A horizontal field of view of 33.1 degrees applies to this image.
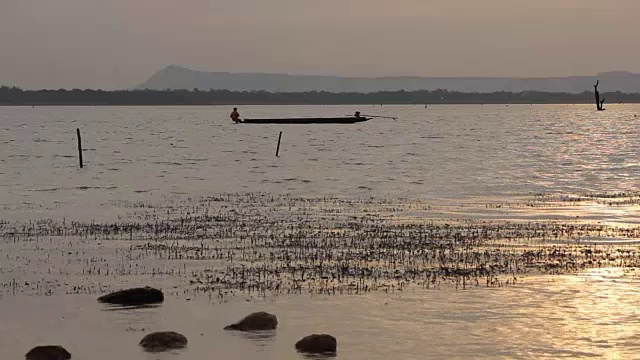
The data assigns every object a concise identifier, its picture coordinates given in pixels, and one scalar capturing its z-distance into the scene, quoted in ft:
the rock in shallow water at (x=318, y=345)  53.88
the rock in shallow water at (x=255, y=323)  58.65
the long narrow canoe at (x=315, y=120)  372.62
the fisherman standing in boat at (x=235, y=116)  367.99
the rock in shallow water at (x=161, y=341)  54.54
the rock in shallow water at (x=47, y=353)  51.42
